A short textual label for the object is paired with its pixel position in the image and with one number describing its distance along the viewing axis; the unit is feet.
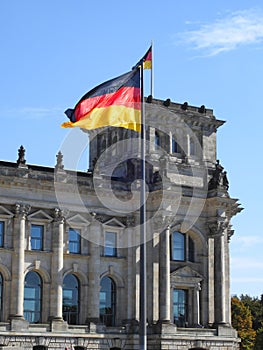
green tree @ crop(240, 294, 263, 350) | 422.41
